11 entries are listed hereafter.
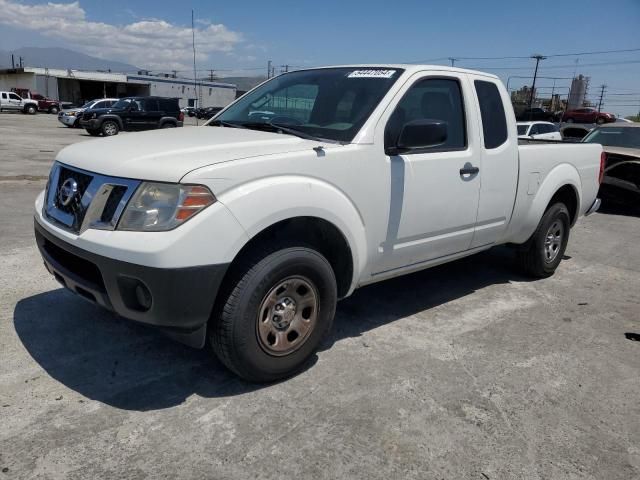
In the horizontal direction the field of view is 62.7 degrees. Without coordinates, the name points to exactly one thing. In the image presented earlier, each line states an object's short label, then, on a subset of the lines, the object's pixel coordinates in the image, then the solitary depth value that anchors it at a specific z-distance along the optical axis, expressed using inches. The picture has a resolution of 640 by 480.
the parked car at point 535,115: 1519.4
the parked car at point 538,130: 668.1
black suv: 889.5
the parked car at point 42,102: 1909.4
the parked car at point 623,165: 364.5
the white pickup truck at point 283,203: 101.5
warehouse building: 2347.4
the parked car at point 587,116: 1600.0
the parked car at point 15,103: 1732.3
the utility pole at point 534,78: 2136.6
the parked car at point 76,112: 1011.6
